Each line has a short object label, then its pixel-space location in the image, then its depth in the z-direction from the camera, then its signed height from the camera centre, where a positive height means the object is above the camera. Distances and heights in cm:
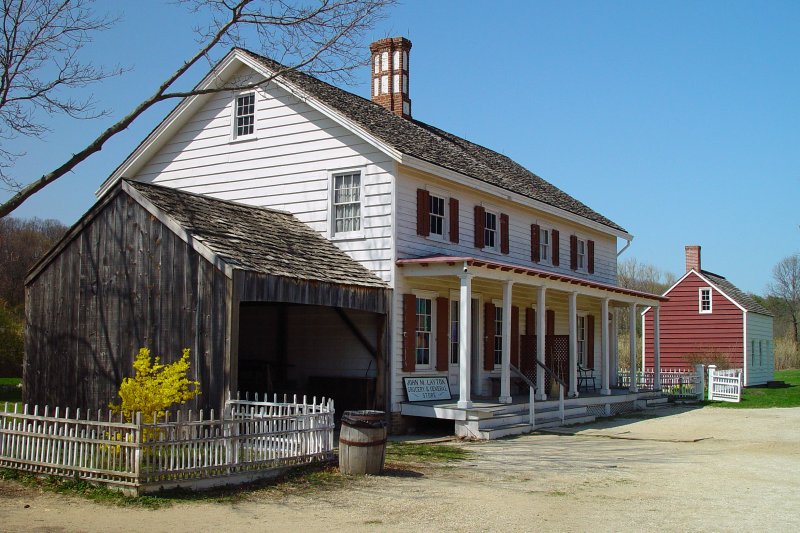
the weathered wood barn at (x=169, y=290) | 1348 +92
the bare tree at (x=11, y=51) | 1638 +565
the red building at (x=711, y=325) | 3791 +112
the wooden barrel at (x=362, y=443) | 1180 -139
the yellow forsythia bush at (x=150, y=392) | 1123 -68
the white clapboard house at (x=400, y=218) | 1778 +298
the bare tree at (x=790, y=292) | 7981 +563
